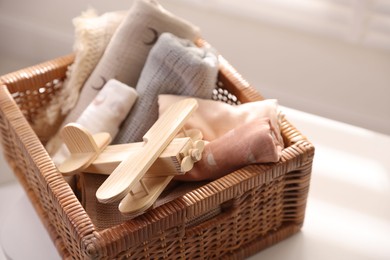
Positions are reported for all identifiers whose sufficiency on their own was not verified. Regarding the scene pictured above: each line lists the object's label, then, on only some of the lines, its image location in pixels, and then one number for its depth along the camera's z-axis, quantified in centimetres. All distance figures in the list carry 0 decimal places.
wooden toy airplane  98
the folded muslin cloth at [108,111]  114
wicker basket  100
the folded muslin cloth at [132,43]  117
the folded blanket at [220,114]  110
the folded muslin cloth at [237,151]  103
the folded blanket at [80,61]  120
